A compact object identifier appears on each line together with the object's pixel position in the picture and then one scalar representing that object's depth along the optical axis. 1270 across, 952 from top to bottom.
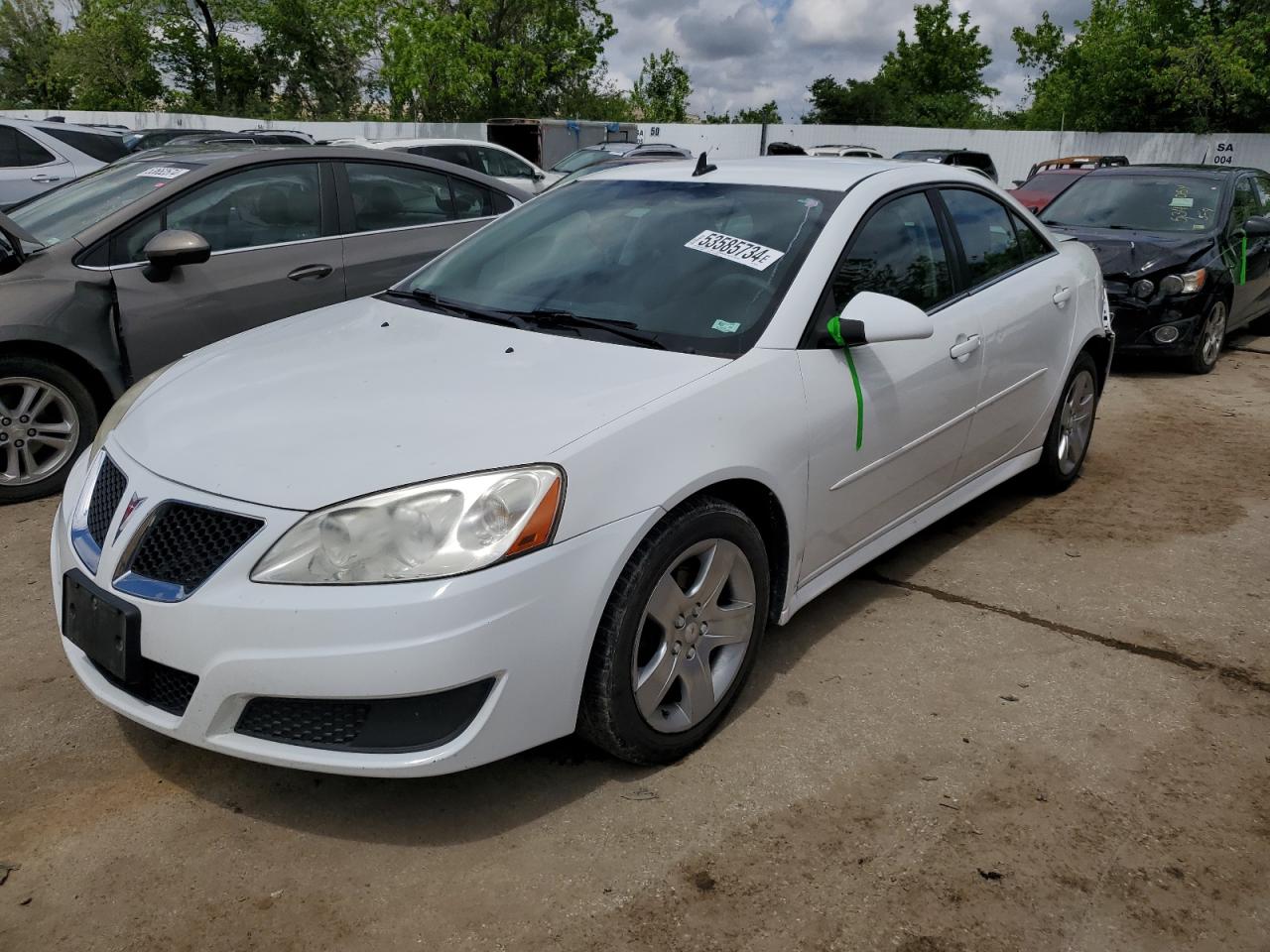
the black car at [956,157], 19.83
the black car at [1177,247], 7.46
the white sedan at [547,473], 2.30
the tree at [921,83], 58.22
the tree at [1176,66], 32.84
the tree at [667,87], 70.50
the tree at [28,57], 52.66
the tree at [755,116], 55.76
